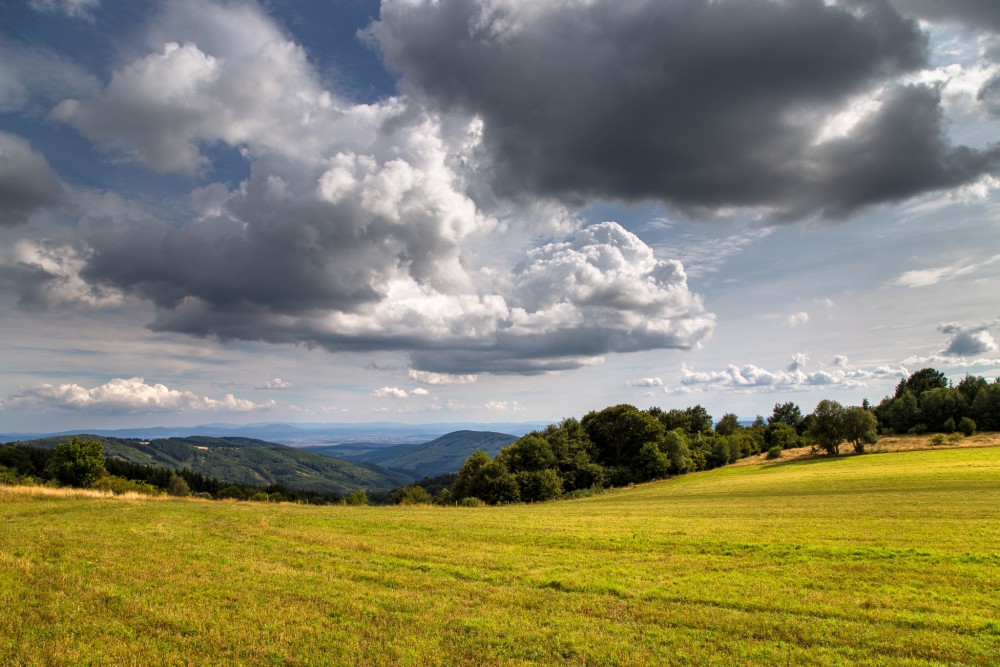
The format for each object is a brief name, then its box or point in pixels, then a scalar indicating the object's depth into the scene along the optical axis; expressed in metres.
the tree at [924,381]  146.25
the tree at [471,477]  89.06
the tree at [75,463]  75.56
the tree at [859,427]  89.25
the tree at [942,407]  106.44
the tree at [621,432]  110.38
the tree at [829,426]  92.12
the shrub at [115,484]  68.44
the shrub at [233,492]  120.00
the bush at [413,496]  69.38
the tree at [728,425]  150.62
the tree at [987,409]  99.69
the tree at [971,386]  111.48
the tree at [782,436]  122.69
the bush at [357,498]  71.26
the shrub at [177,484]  124.62
